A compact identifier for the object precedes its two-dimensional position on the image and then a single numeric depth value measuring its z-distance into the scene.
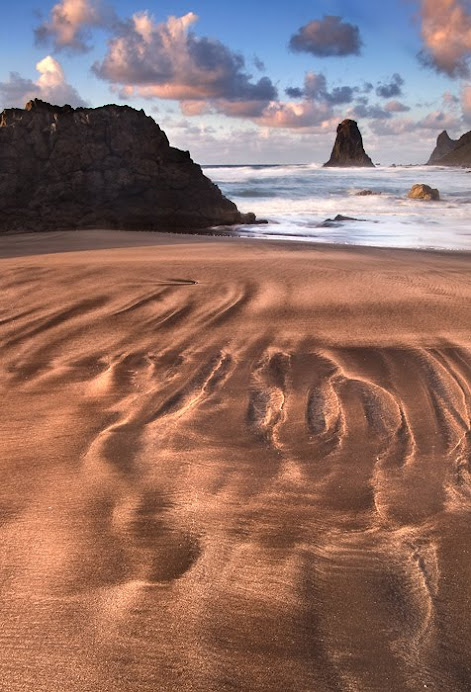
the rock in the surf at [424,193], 26.66
